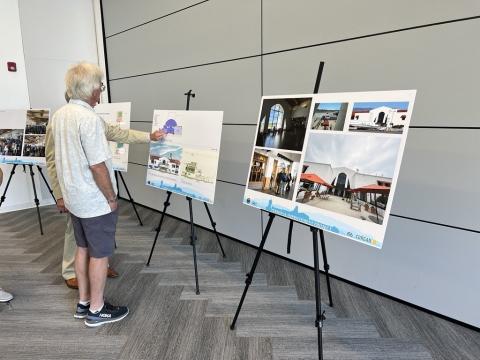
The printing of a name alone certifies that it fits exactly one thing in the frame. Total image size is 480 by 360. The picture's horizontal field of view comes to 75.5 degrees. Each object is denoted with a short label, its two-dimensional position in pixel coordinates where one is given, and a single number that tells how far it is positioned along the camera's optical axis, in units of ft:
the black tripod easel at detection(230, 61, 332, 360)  5.04
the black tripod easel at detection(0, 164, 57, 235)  11.29
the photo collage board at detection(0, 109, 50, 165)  11.35
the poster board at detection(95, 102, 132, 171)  10.39
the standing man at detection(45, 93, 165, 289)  7.63
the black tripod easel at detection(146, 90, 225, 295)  7.66
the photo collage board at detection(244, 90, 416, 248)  4.53
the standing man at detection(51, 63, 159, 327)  5.53
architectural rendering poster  7.60
